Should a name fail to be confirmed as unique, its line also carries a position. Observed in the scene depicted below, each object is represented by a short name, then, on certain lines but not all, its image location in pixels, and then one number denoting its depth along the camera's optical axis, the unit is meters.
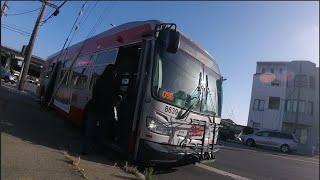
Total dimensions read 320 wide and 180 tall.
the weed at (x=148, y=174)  4.06
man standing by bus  4.88
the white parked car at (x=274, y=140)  16.71
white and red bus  4.32
